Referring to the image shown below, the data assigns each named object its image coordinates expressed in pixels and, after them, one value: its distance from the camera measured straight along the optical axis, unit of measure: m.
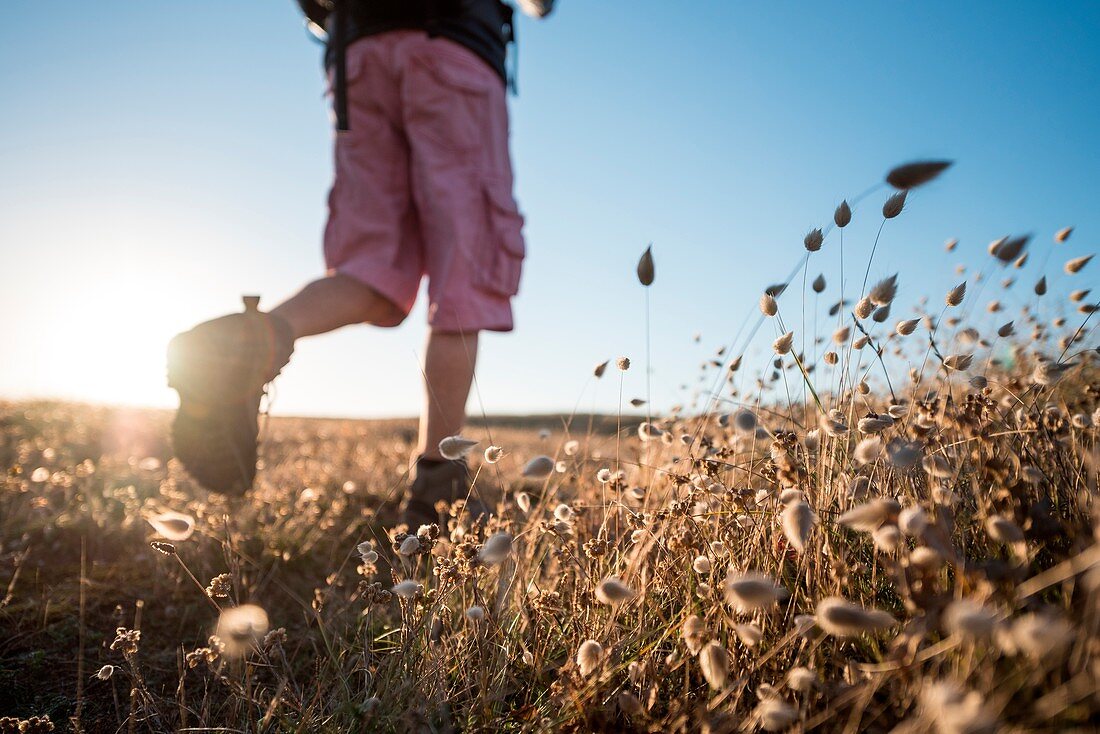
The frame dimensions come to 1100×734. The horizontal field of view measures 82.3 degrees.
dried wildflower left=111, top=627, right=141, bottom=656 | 1.20
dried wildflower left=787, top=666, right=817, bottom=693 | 0.87
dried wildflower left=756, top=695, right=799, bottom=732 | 0.80
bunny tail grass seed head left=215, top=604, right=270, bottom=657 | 1.01
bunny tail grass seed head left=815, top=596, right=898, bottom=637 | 0.77
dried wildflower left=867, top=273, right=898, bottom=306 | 1.36
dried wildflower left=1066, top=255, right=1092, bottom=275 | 1.62
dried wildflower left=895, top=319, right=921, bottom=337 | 1.41
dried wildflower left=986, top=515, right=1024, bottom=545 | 0.81
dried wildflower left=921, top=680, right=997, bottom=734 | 0.59
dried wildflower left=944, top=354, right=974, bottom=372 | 1.43
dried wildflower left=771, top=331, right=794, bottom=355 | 1.39
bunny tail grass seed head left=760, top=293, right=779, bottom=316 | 1.38
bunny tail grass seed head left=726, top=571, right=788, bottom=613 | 0.80
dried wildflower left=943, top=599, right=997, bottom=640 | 0.63
